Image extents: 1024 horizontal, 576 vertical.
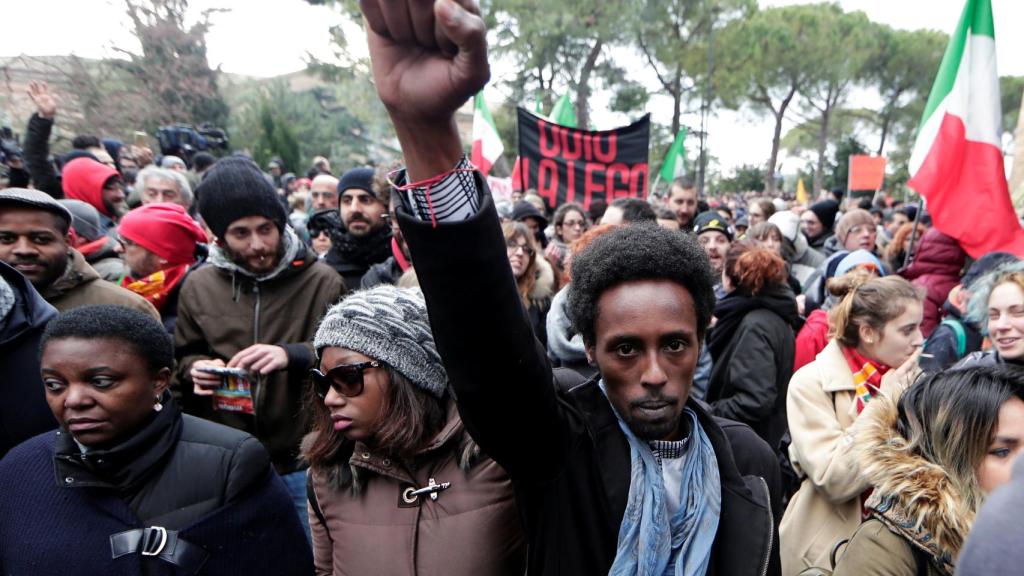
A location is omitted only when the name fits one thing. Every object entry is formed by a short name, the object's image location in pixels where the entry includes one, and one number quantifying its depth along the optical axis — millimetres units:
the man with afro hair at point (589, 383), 984
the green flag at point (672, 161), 11898
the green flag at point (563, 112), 10898
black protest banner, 7117
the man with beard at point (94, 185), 4613
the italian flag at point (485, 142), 8094
